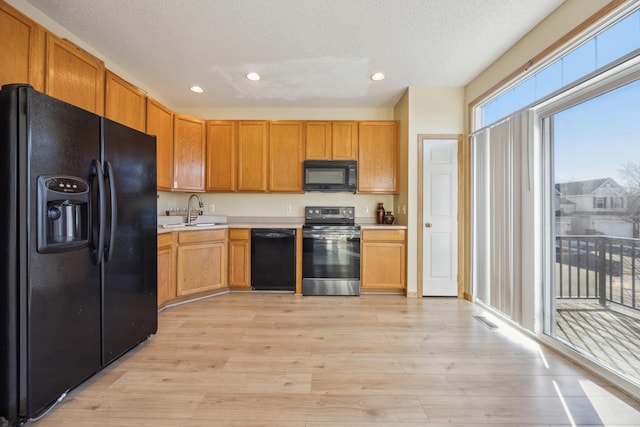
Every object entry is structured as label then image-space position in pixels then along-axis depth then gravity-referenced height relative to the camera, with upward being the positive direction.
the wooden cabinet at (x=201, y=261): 3.10 -0.57
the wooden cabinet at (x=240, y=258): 3.55 -0.57
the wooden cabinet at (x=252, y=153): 3.83 +0.88
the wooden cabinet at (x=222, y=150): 3.83 +0.91
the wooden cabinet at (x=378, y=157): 3.82 +0.83
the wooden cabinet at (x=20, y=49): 1.62 +1.05
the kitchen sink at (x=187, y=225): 3.19 -0.13
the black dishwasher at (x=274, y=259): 3.53 -0.58
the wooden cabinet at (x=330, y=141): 3.83 +1.05
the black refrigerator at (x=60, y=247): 1.27 -0.18
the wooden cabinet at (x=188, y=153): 3.46 +0.83
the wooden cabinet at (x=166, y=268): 2.81 -0.59
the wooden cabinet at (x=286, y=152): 3.83 +0.89
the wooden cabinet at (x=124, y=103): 2.43 +1.09
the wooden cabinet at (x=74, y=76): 1.91 +1.08
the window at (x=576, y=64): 1.62 +1.11
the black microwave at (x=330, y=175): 3.78 +0.56
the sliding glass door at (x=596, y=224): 1.64 -0.05
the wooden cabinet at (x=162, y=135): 3.03 +0.94
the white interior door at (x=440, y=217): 3.37 -0.02
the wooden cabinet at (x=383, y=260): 3.49 -0.58
